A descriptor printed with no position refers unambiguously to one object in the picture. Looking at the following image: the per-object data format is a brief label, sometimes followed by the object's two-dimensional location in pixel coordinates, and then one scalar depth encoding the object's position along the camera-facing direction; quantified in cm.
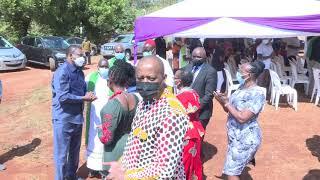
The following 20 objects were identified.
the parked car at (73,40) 2176
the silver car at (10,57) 1727
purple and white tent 805
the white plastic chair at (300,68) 1194
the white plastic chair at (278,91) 996
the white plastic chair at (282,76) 1133
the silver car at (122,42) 2282
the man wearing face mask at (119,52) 660
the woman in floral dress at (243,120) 407
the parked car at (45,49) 1827
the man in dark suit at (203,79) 561
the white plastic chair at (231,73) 1179
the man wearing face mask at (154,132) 225
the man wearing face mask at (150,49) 595
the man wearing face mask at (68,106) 493
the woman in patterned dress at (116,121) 325
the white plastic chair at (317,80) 1030
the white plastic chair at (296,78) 1116
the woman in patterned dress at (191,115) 328
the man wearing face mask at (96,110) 537
